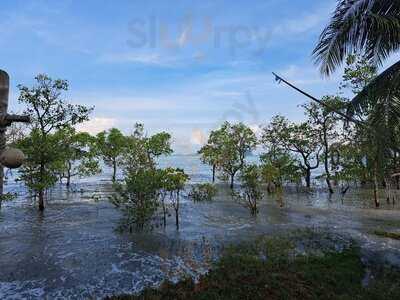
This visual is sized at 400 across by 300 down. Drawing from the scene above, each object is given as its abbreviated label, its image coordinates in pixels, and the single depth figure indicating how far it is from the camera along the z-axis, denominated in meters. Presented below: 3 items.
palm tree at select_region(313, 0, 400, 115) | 8.56
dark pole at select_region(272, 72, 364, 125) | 5.61
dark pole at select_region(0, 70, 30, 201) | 2.83
